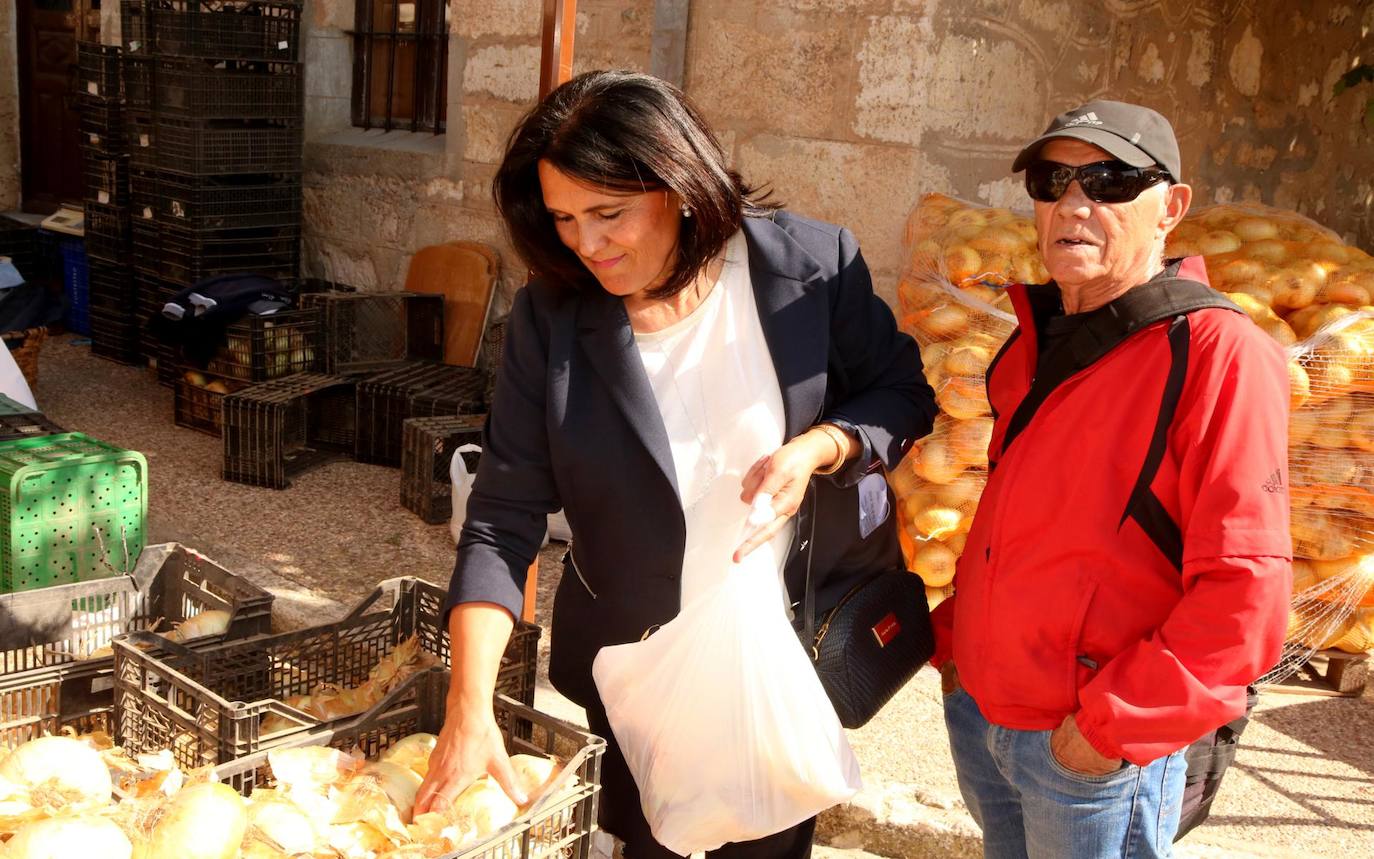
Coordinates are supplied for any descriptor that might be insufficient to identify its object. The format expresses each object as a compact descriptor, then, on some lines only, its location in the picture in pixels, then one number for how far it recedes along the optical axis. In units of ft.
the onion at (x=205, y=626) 10.05
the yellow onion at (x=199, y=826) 5.83
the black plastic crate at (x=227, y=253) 24.56
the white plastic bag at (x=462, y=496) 16.71
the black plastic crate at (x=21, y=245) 31.96
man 5.35
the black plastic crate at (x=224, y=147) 24.21
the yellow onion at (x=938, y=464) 14.33
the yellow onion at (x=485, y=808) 6.26
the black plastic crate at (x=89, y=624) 8.52
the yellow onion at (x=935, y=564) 14.40
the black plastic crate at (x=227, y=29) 24.02
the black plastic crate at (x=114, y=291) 26.78
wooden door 35.45
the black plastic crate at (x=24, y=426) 13.78
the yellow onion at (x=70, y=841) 5.64
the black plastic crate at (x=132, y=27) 24.99
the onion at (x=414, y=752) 7.34
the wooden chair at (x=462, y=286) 23.66
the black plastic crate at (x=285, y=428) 19.62
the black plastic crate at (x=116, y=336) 26.89
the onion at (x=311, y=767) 6.86
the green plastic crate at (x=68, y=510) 12.43
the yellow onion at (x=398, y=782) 6.75
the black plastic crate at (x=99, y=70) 26.25
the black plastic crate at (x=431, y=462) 18.21
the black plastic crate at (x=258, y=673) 7.34
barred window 27.09
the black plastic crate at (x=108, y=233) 26.53
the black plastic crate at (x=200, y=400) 22.00
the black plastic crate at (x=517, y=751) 6.34
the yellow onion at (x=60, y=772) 6.74
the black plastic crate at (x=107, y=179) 26.40
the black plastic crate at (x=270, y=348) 21.36
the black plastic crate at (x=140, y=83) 24.77
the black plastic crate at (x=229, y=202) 24.41
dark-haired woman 6.35
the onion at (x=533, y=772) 6.64
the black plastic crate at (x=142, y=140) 25.04
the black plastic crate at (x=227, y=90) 24.04
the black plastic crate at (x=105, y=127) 26.32
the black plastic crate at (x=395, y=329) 23.24
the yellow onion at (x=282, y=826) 6.23
